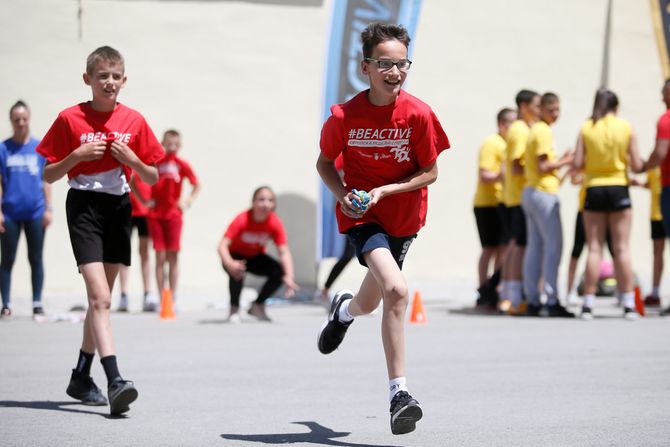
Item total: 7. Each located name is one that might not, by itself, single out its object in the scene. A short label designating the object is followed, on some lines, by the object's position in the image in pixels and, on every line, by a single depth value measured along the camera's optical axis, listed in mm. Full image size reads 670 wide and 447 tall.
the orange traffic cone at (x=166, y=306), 11633
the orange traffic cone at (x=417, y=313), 11094
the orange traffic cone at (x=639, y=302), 11523
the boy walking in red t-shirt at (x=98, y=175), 5992
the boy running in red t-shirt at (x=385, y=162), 5270
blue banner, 13430
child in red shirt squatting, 11008
